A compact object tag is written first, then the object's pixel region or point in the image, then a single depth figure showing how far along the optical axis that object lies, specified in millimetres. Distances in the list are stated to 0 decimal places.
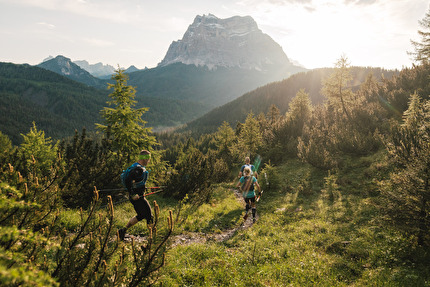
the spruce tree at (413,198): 6000
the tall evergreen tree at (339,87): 29522
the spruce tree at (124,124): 13578
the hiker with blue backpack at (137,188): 6426
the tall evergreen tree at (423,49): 28381
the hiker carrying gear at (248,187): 10359
